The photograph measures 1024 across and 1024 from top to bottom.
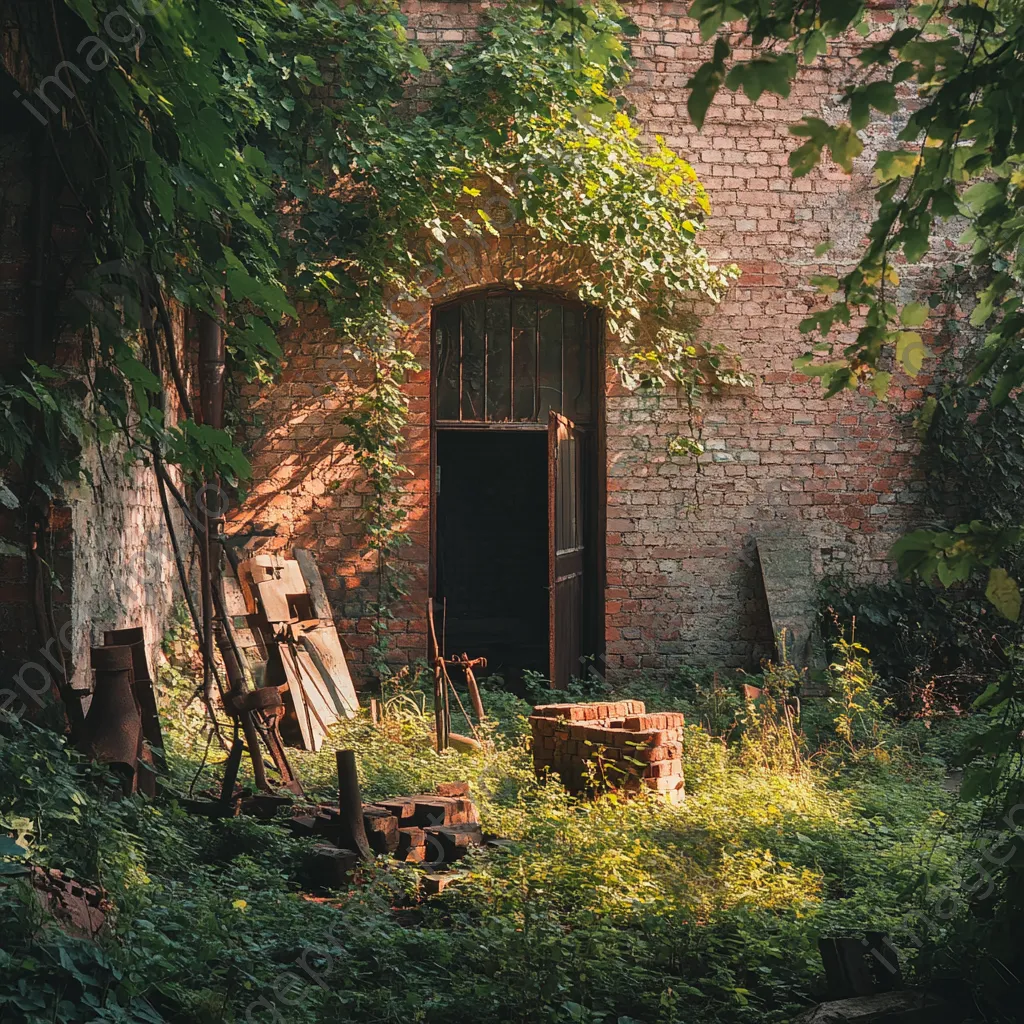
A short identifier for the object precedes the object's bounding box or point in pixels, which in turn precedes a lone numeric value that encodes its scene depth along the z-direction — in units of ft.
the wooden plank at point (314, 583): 24.93
